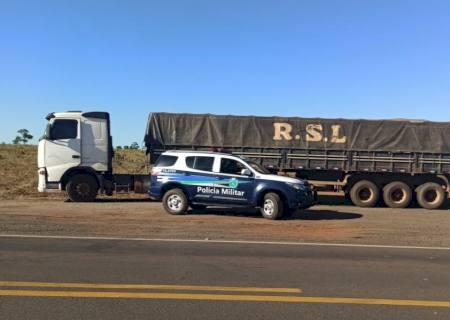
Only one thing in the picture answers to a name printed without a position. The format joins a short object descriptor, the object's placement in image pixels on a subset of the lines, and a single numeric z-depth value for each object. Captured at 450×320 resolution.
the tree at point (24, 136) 98.89
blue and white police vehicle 14.69
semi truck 19.09
